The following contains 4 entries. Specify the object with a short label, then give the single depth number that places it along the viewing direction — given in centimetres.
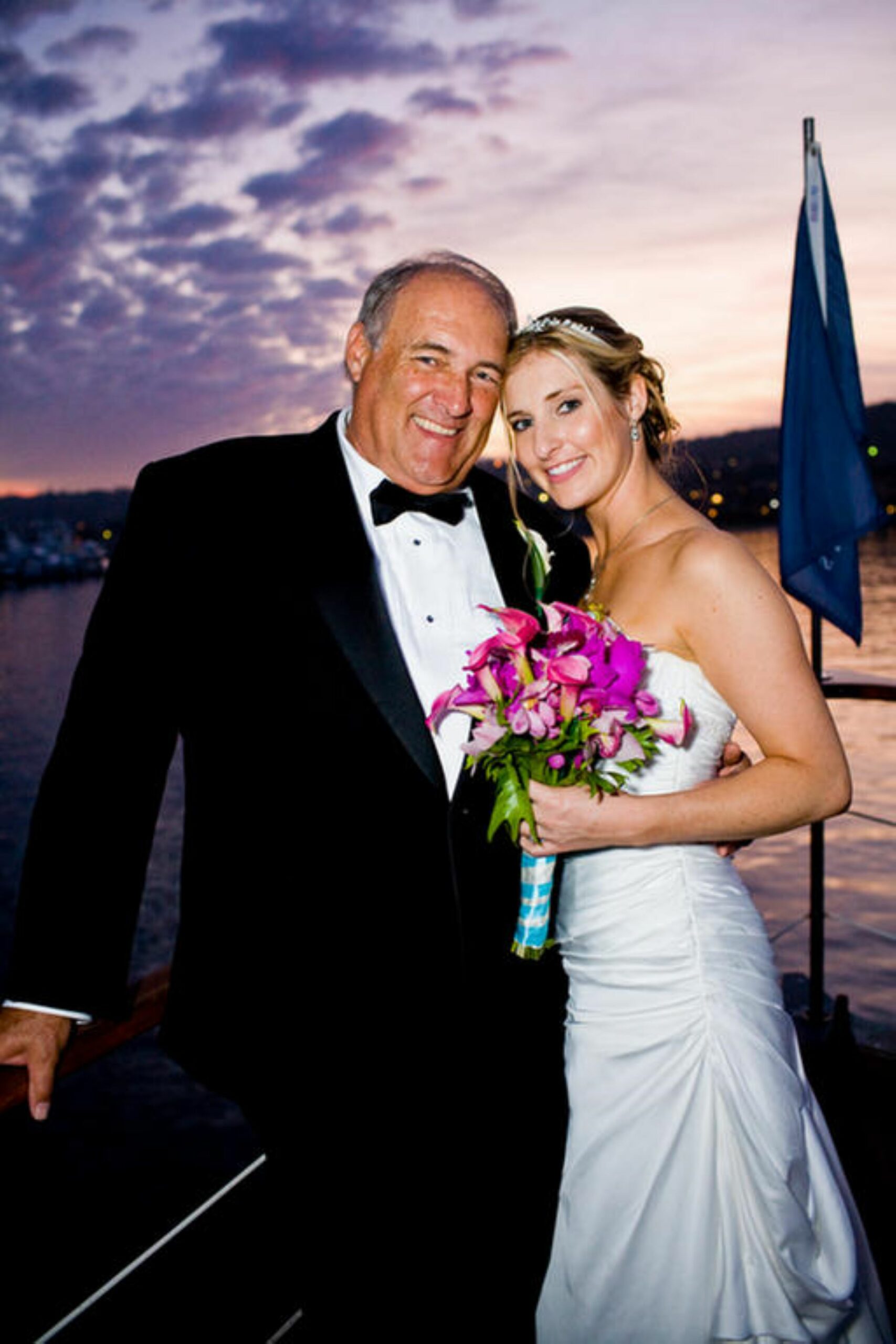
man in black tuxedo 177
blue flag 337
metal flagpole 371
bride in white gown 175
